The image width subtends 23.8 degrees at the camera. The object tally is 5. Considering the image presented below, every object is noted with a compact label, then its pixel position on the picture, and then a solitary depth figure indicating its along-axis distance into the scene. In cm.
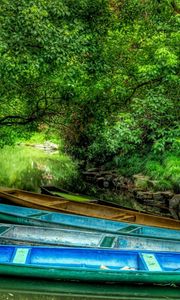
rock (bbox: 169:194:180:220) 1692
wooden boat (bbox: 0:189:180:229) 1212
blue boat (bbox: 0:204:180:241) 1055
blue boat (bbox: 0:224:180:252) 904
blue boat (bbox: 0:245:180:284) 713
